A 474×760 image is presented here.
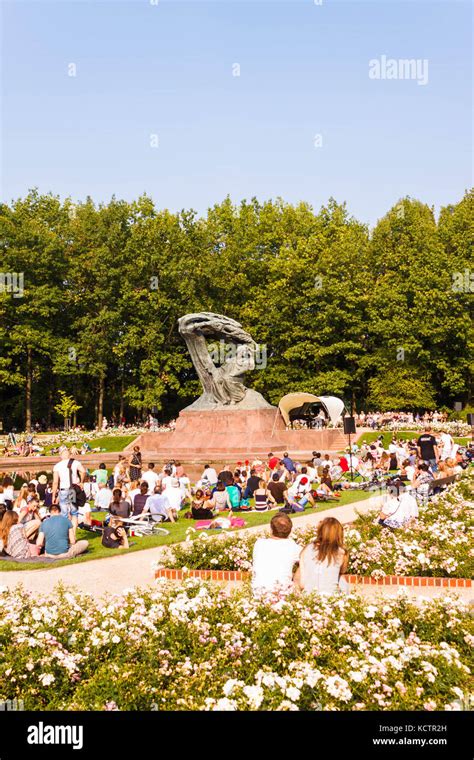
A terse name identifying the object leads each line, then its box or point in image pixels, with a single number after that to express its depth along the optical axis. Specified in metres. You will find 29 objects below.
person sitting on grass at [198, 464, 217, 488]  21.70
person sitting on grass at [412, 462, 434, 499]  17.47
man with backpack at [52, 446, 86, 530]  14.71
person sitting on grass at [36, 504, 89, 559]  12.75
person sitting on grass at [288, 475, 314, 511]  18.75
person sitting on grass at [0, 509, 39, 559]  12.72
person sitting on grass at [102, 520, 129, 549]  14.04
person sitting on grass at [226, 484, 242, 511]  19.00
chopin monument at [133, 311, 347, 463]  34.34
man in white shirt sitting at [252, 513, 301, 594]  7.75
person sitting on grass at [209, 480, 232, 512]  18.53
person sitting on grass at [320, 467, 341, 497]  20.41
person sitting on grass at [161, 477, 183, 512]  17.80
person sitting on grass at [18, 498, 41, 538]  13.96
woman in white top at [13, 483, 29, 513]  16.11
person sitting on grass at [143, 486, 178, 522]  16.66
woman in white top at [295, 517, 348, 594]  7.52
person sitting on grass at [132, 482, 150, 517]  16.89
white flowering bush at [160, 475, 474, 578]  10.32
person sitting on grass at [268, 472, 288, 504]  19.36
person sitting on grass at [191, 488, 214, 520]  17.41
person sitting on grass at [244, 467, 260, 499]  19.79
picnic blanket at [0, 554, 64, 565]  12.41
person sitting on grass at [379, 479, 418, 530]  13.27
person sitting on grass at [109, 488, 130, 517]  15.74
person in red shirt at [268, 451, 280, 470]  25.41
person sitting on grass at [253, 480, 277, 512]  18.38
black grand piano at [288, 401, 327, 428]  45.01
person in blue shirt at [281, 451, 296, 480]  23.50
